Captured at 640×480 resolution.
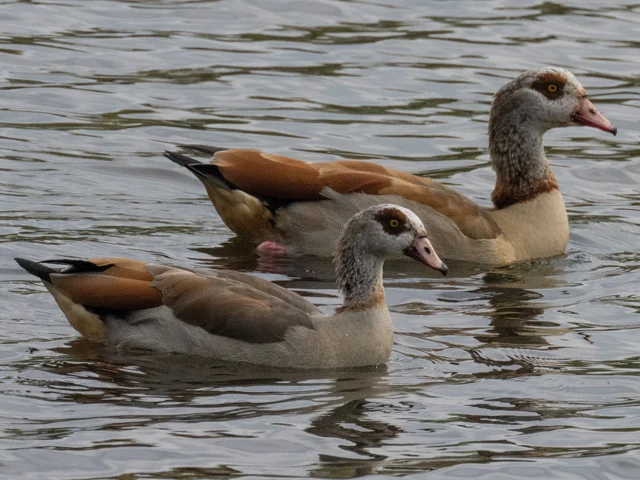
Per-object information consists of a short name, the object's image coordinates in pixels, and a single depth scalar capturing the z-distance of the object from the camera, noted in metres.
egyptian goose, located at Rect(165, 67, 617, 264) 13.75
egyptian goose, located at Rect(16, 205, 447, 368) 10.70
